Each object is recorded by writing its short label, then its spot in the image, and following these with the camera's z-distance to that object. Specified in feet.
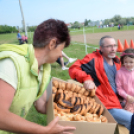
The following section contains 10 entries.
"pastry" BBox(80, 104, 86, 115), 4.18
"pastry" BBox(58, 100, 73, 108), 4.36
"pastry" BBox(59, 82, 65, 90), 5.27
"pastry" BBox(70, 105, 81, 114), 4.20
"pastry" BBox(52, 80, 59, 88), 5.24
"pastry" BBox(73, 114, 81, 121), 3.74
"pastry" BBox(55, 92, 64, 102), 4.45
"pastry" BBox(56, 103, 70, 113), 4.27
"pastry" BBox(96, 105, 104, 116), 4.41
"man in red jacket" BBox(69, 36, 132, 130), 5.94
